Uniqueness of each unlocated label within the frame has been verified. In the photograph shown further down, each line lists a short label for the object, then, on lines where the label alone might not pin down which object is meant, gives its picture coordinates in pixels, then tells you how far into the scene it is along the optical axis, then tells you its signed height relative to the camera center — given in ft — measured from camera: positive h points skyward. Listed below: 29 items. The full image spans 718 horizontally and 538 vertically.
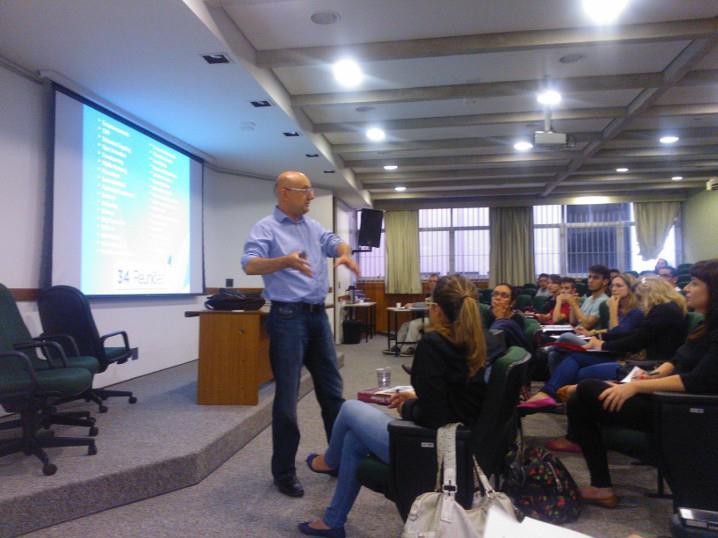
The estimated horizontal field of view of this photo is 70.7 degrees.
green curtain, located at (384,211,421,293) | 35.50 +2.42
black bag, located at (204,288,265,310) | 11.64 -0.35
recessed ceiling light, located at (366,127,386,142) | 20.31 +6.30
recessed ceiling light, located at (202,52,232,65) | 11.97 +5.49
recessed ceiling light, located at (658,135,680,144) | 22.13 +6.50
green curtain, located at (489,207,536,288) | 34.37 +2.72
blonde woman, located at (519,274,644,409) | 10.64 -1.50
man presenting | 7.43 -0.44
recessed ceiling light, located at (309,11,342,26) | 11.91 +6.43
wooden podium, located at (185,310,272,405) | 11.41 -1.58
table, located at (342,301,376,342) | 31.58 -2.02
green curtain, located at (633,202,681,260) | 33.68 +4.14
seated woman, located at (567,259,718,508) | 6.45 -1.42
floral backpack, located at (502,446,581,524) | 6.69 -2.72
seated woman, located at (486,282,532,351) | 10.18 -0.73
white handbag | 4.51 -2.05
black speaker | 30.17 +3.58
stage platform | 7.00 -2.80
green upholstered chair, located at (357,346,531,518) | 5.16 -1.63
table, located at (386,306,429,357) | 24.21 -2.48
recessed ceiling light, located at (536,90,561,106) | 16.35 +6.21
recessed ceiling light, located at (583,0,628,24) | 11.57 +6.47
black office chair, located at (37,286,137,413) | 11.32 -0.71
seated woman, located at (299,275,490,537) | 5.32 -1.09
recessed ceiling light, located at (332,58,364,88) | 14.37 +6.43
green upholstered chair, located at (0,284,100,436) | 9.28 -1.09
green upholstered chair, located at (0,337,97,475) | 7.99 -1.75
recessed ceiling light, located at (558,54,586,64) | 14.24 +6.48
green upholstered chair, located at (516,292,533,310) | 23.20 -0.74
